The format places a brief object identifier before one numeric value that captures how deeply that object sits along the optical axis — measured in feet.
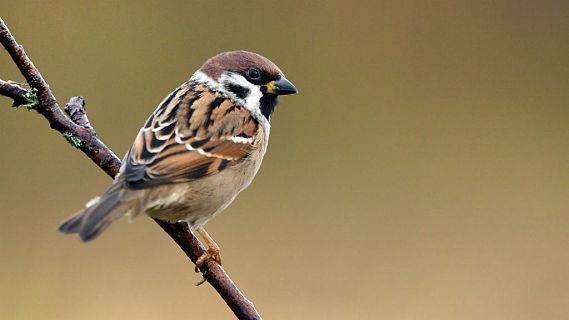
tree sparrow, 18.20
